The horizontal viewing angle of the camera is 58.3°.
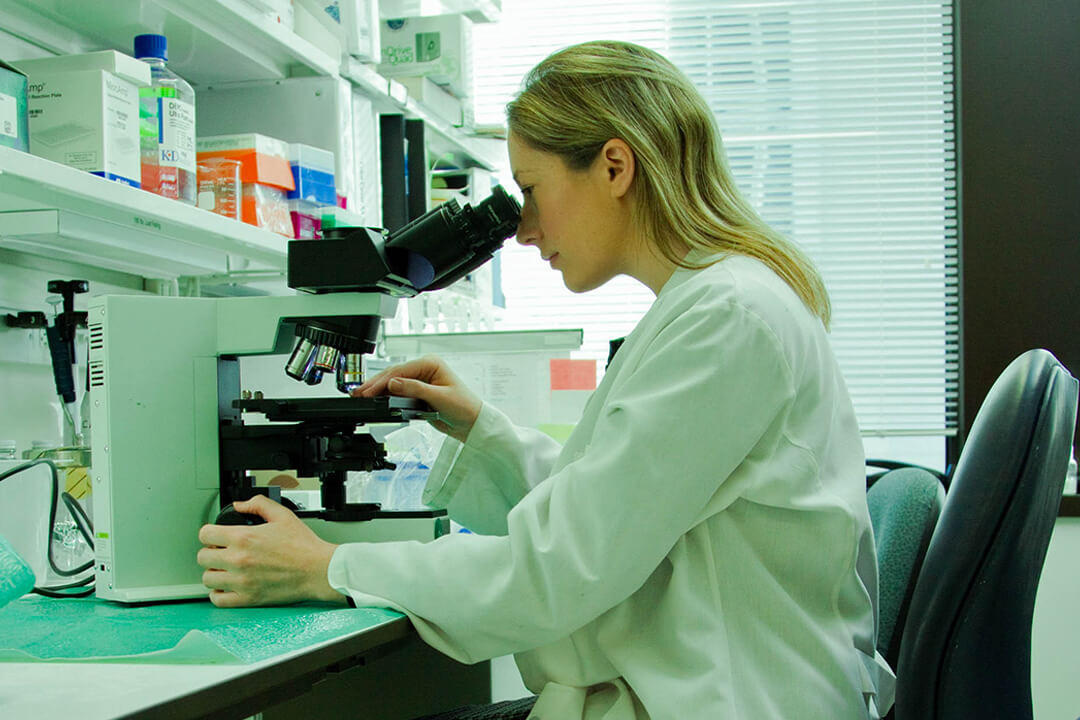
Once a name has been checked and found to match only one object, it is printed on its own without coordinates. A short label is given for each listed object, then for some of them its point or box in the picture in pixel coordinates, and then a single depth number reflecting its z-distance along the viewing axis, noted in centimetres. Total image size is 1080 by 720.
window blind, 297
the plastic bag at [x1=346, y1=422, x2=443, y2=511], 175
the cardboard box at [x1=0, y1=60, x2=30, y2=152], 103
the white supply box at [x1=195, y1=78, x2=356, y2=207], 183
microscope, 103
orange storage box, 153
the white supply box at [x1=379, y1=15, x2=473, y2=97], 229
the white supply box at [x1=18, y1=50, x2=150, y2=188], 116
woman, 89
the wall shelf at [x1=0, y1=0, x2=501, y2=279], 115
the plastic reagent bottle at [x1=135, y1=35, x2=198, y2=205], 130
